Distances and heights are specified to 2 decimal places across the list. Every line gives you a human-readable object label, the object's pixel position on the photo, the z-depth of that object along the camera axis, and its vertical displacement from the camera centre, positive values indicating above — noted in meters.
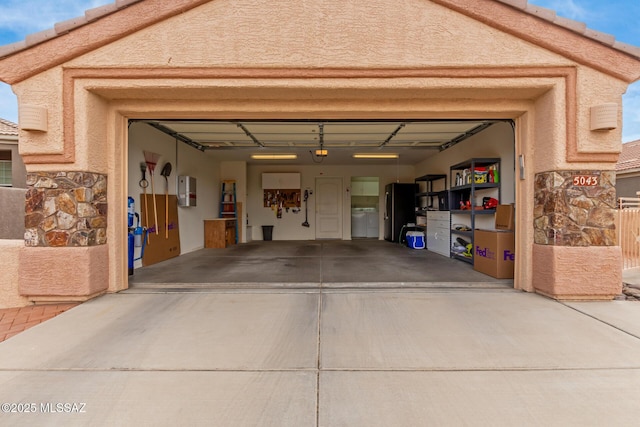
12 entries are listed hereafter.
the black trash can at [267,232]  10.64 -0.67
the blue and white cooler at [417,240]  8.12 -0.74
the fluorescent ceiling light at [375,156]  8.69 +1.57
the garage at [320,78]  3.36 +1.45
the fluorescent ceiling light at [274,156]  8.84 +1.58
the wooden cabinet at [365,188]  11.70 +0.87
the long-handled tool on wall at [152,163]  5.60 +0.90
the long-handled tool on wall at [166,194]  6.27 +0.36
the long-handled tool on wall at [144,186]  5.56 +0.47
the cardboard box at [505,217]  4.72 -0.10
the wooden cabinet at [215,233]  8.45 -0.56
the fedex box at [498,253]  4.38 -0.60
